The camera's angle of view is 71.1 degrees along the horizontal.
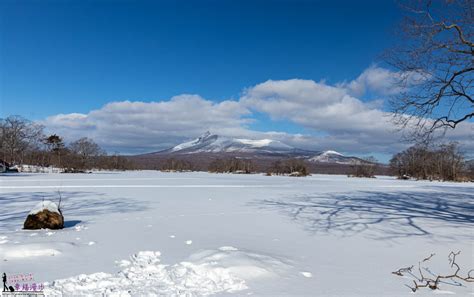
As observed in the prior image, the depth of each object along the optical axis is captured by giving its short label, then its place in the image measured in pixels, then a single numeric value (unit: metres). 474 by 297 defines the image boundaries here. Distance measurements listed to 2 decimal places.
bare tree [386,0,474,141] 8.81
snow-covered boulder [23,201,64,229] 7.49
